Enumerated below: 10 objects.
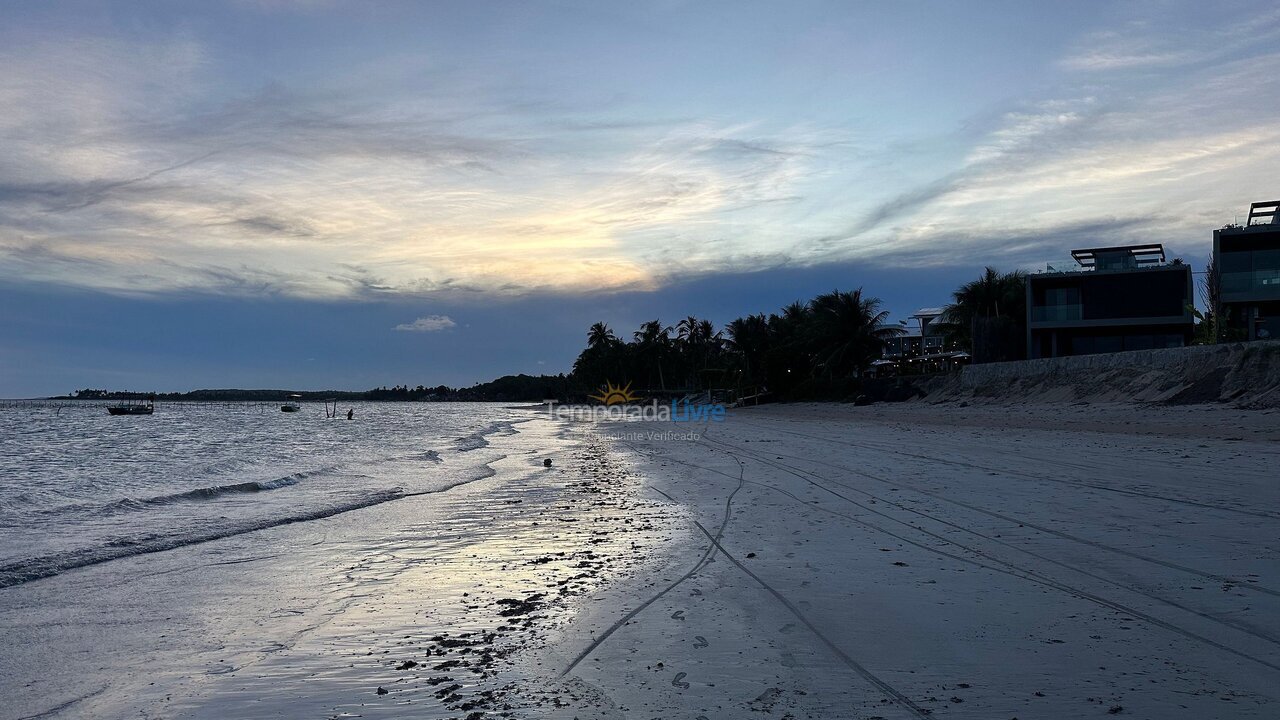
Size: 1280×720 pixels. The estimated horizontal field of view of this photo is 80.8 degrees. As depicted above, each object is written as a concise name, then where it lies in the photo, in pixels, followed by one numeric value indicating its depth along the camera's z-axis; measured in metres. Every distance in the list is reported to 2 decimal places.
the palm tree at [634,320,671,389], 106.69
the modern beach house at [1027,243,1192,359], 38.12
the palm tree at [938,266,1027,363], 42.56
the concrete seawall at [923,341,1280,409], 22.33
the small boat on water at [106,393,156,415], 92.75
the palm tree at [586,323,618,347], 122.50
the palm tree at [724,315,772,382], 71.62
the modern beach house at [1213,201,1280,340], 33.41
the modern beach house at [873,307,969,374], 54.06
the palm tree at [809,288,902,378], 57.06
